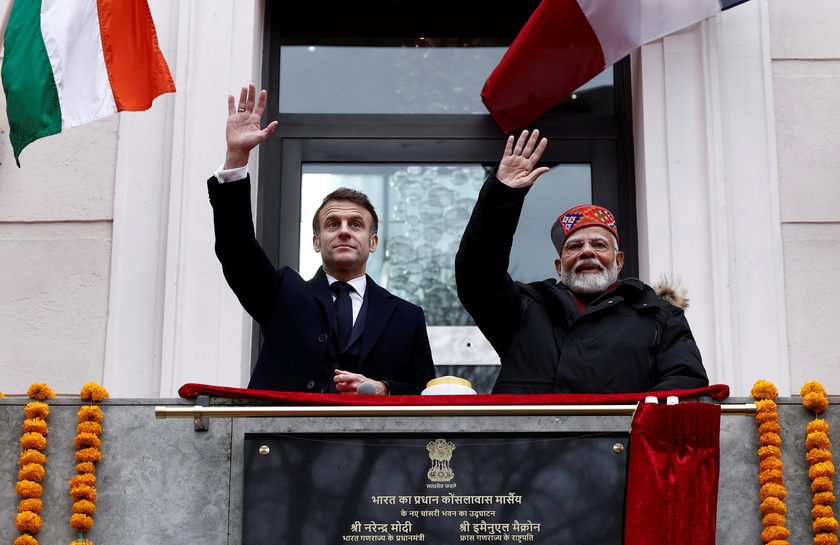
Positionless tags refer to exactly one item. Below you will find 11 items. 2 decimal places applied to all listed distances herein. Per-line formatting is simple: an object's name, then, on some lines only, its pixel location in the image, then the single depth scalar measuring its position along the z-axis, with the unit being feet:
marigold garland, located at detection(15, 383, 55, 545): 16.33
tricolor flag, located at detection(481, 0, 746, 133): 23.53
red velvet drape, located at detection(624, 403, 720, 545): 15.76
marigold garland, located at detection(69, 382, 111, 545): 16.40
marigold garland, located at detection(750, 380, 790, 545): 16.20
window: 24.59
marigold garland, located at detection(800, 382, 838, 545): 16.19
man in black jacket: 17.78
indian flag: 22.08
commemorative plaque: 16.17
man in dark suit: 18.22
